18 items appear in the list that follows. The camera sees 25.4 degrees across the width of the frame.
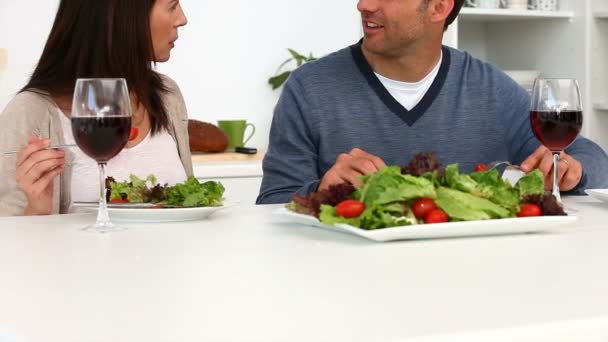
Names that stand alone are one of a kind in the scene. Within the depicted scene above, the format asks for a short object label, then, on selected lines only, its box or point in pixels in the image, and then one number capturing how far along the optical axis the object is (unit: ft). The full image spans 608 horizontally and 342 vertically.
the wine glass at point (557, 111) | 6.83
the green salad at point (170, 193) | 6.69
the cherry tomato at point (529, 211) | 6.14
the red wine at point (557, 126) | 6.83
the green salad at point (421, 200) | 5.83
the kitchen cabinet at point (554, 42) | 14.11
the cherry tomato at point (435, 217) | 5.92
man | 8.64
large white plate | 5.75
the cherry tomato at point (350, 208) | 5.90
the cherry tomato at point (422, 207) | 5.94
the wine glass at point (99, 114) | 6.21
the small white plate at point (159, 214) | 6.53
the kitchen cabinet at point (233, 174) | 12.38
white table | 4.37
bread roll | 12.84
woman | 8.12
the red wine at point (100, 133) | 6.21
